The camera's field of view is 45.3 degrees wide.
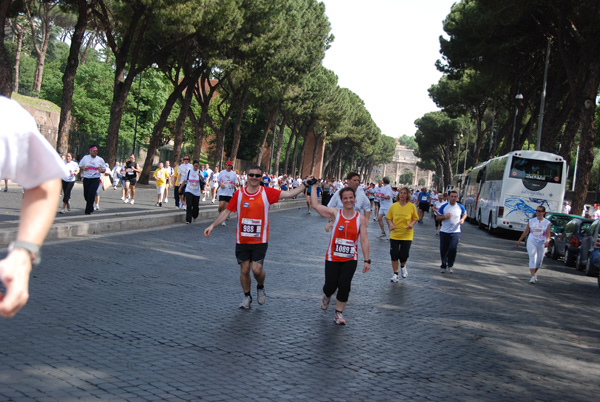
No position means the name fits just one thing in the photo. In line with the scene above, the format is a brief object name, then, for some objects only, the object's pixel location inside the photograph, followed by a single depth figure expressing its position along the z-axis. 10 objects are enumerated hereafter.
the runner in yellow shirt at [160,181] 24.03
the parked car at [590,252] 16.17
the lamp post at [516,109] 36.49
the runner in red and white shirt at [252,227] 7.94
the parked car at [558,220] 21.80
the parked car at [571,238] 18.84
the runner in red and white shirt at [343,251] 7.65
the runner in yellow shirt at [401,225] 11.80
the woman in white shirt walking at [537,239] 13.68
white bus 27.95
